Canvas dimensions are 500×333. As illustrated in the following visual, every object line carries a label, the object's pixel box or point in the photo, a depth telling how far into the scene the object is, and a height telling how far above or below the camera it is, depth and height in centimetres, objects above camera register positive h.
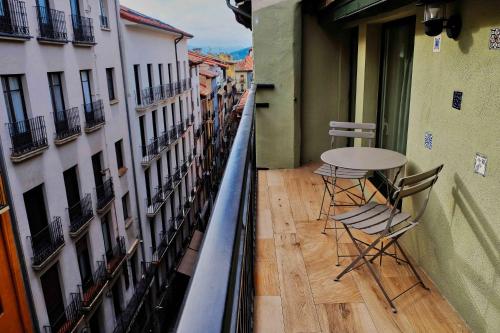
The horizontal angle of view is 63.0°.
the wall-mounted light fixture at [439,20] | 252 +26
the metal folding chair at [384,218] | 258 -110
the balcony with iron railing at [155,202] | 1685 -553
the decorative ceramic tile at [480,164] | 229 -58
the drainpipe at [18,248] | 820 -353
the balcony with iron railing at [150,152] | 1644 -332
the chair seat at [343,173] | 398 -106
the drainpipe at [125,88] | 1434 -61
